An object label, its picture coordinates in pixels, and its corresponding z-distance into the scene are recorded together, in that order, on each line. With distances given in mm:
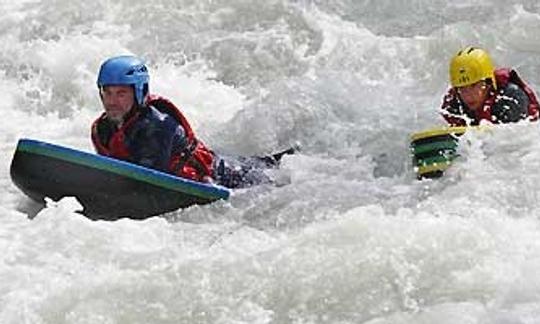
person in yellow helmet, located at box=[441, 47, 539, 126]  14711
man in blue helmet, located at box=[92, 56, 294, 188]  13773
